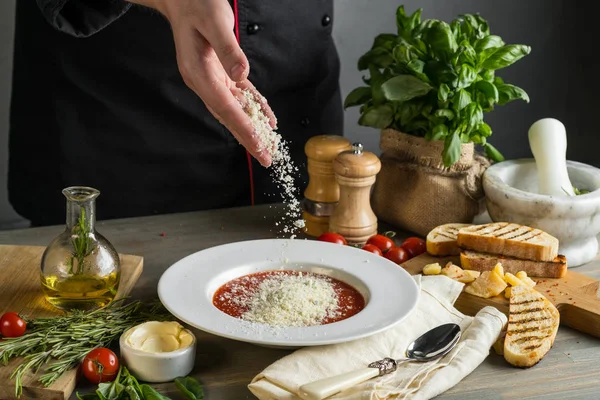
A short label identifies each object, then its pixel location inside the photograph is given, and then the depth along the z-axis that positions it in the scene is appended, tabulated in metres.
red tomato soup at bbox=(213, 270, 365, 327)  1.47
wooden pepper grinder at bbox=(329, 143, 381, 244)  1.93
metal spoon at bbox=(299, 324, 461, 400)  1.27
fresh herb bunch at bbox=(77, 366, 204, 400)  1.28
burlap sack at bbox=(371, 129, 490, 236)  2.03
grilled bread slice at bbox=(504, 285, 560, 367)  1.46
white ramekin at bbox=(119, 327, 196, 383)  1.35
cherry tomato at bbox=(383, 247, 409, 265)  1.87
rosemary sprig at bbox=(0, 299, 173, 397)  1.35
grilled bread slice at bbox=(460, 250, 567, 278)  1.77
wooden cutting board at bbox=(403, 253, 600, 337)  1.60
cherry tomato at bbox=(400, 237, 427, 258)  1.92
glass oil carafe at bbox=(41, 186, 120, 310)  1.53
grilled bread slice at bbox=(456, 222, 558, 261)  1.76
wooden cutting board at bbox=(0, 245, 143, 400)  1.31
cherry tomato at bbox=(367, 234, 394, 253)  1.91
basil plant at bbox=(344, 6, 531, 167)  1.94
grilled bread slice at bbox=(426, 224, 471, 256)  1.86
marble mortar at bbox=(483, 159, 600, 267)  1.88
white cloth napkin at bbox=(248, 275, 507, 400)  1.31
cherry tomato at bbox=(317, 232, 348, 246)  1.90
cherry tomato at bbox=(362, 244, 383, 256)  1.86
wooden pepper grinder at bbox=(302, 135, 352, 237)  2.02
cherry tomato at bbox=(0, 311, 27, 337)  1.43
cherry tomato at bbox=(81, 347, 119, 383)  1.35
